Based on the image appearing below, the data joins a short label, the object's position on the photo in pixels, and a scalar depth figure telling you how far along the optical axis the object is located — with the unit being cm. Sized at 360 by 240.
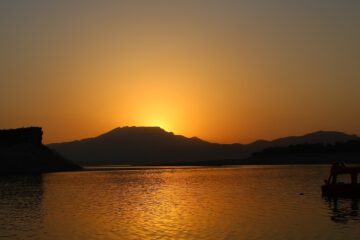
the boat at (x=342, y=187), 5628
